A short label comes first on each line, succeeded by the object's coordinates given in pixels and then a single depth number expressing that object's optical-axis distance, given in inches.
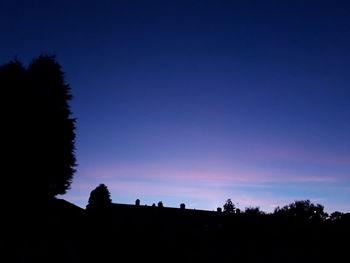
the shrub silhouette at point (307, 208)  5003.7
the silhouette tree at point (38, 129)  813.2
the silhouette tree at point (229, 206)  4284.0
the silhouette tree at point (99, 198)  1003.9
